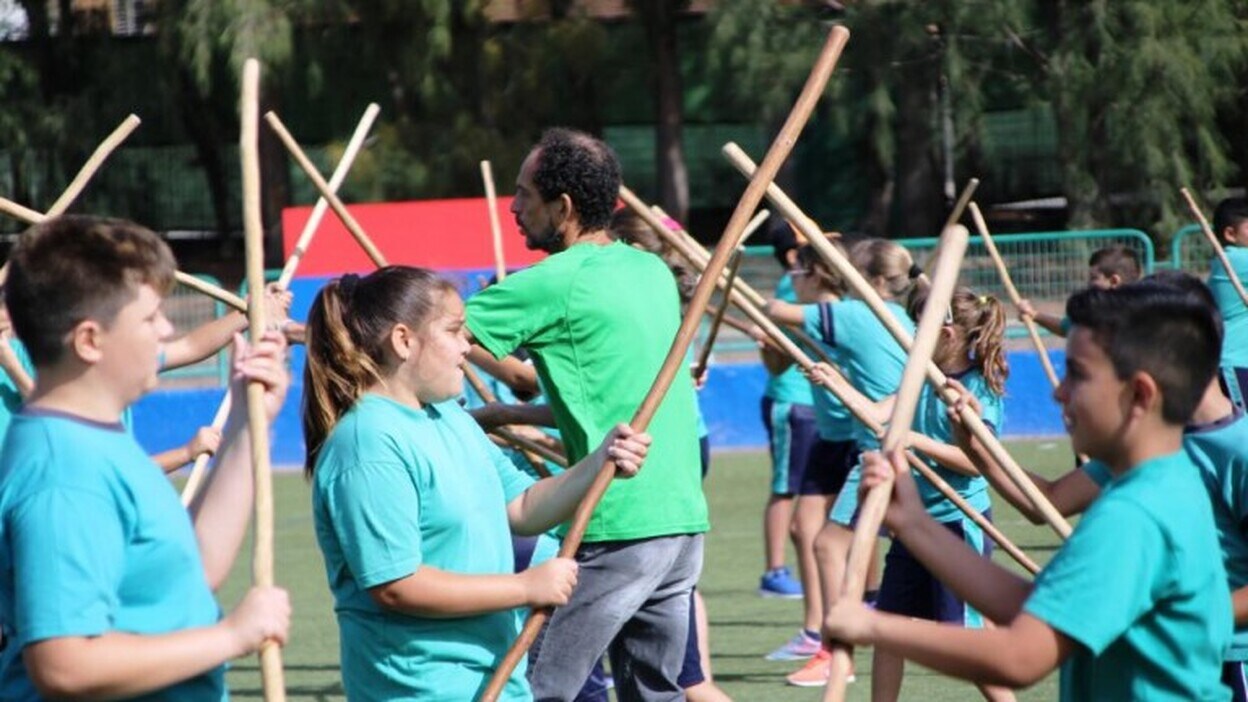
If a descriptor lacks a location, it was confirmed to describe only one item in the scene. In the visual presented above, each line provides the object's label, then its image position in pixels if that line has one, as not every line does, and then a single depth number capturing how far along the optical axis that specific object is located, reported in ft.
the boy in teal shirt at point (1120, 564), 19.44
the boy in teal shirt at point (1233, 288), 58.09
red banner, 92.04
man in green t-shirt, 32.00
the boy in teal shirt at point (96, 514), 18.42
